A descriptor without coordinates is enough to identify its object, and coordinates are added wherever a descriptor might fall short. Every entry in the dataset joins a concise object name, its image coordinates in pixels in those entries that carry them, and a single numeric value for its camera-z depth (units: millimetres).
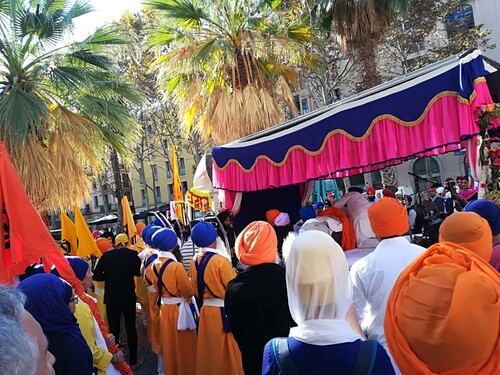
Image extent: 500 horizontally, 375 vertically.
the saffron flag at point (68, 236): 7294
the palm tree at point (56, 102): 8023
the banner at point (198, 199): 11531
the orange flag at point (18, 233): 4086
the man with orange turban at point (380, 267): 3082
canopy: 5137
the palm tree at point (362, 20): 12078
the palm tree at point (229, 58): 11773
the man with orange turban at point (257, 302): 3324
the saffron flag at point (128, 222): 9539
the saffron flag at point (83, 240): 7012
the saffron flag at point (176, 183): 13233
